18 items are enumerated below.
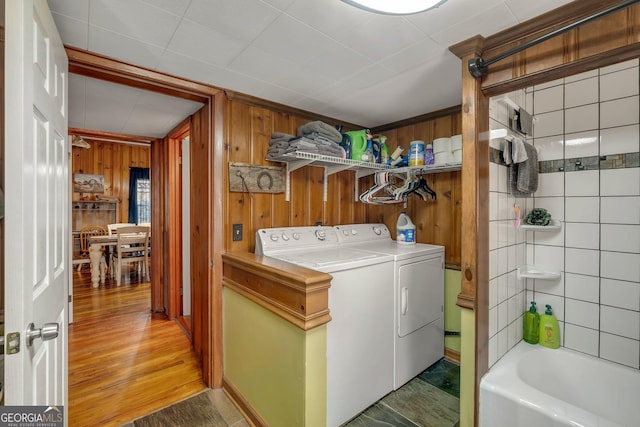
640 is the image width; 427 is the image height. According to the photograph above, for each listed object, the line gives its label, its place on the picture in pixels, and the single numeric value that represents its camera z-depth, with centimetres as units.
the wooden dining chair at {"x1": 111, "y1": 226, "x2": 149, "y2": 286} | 439
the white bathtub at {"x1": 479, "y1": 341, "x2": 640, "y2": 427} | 131
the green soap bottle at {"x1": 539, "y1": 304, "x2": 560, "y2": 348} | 183
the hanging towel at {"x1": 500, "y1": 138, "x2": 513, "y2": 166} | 164
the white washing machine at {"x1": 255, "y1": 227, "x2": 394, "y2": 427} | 155
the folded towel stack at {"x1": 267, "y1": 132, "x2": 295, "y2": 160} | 208
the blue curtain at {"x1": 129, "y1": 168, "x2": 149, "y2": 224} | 612
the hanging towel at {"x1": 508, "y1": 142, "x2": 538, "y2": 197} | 166
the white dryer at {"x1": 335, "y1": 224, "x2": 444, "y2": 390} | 193
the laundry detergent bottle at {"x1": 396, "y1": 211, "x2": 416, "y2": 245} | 241
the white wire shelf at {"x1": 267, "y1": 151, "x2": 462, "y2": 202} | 203
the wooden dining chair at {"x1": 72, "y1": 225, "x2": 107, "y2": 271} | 508
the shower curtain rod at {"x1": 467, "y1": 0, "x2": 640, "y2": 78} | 91
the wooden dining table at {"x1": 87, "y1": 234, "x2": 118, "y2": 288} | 426
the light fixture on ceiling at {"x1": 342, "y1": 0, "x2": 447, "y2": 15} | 100
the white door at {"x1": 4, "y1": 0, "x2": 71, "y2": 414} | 76
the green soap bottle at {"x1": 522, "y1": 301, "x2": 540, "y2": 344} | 187
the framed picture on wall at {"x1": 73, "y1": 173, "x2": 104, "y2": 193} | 562
